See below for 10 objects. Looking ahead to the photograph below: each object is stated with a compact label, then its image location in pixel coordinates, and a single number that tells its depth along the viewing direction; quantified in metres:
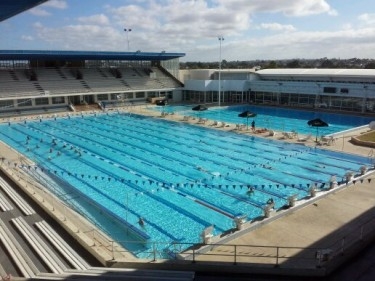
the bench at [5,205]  11.51
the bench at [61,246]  8.18
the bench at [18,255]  7.75
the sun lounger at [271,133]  23.36
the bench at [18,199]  11.32
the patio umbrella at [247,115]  25.33
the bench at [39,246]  8.00
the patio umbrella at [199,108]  31.27
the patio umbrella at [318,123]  20.71
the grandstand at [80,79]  34.97
